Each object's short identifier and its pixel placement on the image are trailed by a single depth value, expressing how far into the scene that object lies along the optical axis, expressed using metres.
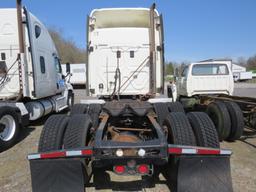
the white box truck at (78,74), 24.00
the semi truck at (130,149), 2.19
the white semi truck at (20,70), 4.78
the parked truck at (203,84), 6.82
